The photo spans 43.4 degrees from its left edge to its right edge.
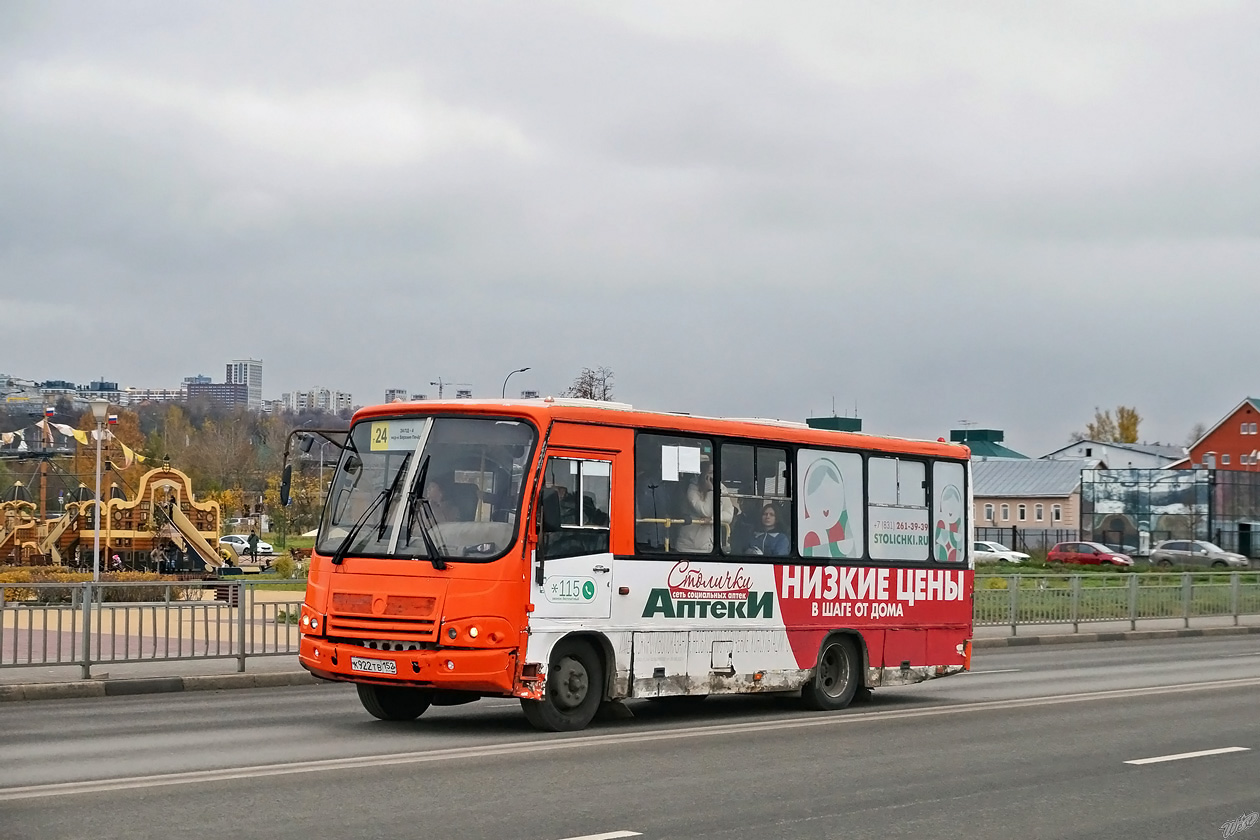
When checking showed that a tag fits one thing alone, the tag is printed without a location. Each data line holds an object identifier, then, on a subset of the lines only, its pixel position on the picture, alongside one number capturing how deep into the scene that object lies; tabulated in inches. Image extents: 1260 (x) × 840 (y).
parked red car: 2982.3
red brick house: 4901.6
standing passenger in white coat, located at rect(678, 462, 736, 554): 602.9
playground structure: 2114.9
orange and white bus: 526.0
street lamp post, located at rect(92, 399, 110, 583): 1517.0
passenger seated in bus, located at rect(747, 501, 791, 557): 633.0
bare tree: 2354.8
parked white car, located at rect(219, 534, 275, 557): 3309.5
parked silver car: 2970.0
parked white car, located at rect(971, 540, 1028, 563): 3075.8
